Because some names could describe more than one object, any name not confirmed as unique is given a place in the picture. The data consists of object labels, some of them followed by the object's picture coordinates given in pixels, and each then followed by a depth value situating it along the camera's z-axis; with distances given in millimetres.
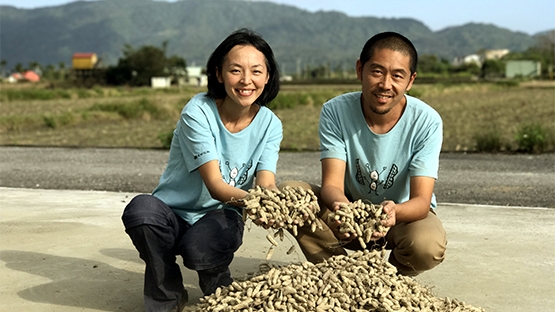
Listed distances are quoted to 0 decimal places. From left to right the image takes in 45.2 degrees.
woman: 3508
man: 3541
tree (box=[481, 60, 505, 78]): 94775
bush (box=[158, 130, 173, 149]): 12875
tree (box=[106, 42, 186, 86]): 71500
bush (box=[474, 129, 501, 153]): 11711
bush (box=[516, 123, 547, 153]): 11281
